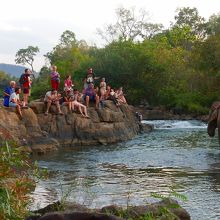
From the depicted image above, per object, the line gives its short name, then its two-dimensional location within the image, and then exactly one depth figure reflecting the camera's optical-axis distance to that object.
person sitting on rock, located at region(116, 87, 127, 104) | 33.19
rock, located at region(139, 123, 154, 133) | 35.19
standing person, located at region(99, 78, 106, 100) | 30.06
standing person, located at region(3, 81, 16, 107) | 23.42
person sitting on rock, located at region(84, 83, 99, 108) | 28.28
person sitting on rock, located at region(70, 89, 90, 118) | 26.42
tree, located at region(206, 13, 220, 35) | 69.70
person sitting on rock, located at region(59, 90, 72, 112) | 26.25
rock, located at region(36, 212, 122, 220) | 6.52
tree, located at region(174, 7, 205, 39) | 87.90
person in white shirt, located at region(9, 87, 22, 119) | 23.44
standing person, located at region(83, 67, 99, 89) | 28.22
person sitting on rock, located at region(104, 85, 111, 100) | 30.52
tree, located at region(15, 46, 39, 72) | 124.00
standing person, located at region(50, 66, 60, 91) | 25.91
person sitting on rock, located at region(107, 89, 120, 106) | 30.78
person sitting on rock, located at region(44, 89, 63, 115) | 25.28
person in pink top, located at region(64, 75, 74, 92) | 26.77
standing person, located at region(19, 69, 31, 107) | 24.56
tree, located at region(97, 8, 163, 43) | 77.19
